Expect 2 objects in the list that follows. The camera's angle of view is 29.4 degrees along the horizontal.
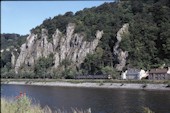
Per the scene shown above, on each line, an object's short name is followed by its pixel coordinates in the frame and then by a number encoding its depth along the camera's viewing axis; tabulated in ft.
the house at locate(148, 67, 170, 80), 294.25
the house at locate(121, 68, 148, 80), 322.83
